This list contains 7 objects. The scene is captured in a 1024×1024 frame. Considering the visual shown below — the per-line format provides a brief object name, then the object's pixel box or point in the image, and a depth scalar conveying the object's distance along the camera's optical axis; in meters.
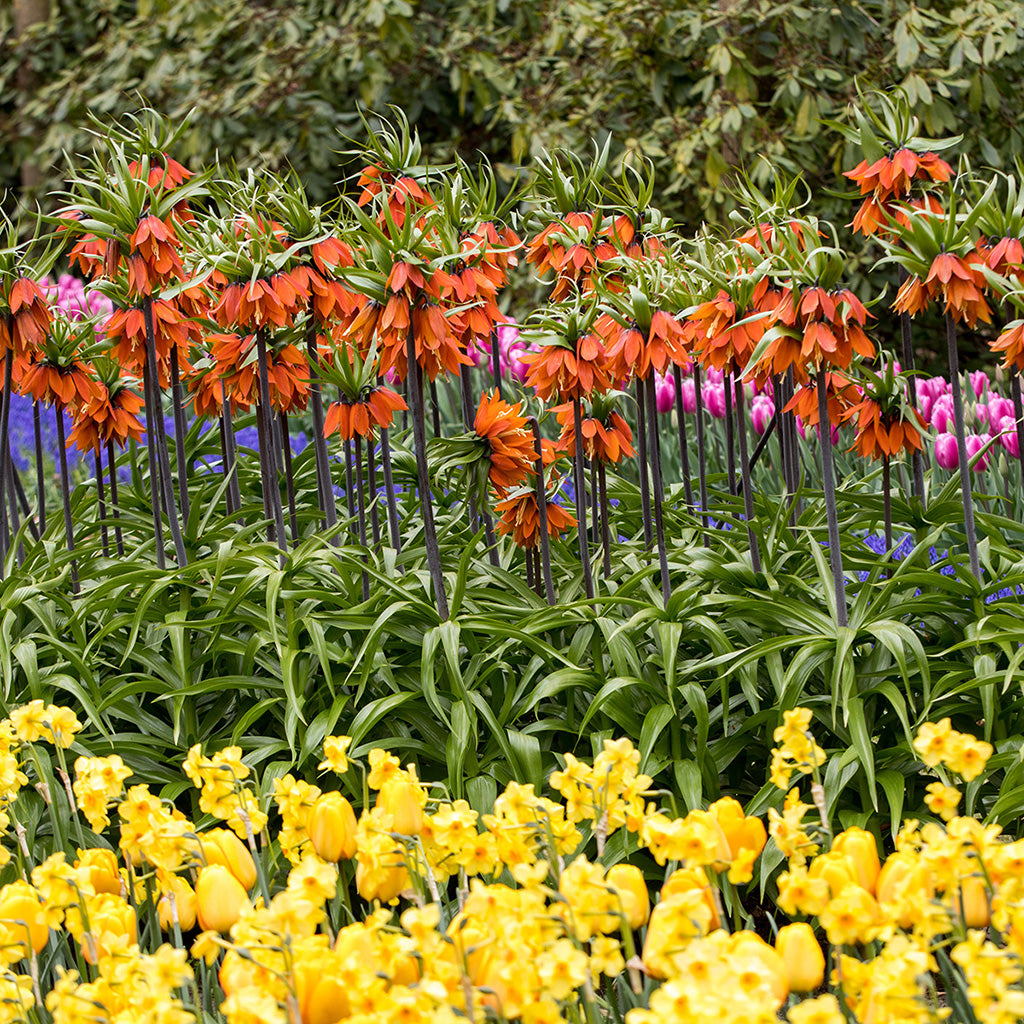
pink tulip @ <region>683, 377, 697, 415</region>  9.77
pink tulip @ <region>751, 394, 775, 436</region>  9.82
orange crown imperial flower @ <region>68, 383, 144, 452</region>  7.05
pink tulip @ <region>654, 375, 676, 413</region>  9.65
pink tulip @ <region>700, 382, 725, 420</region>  9.91
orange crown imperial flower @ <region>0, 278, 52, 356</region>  6.43
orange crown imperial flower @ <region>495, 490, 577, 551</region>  6.29
